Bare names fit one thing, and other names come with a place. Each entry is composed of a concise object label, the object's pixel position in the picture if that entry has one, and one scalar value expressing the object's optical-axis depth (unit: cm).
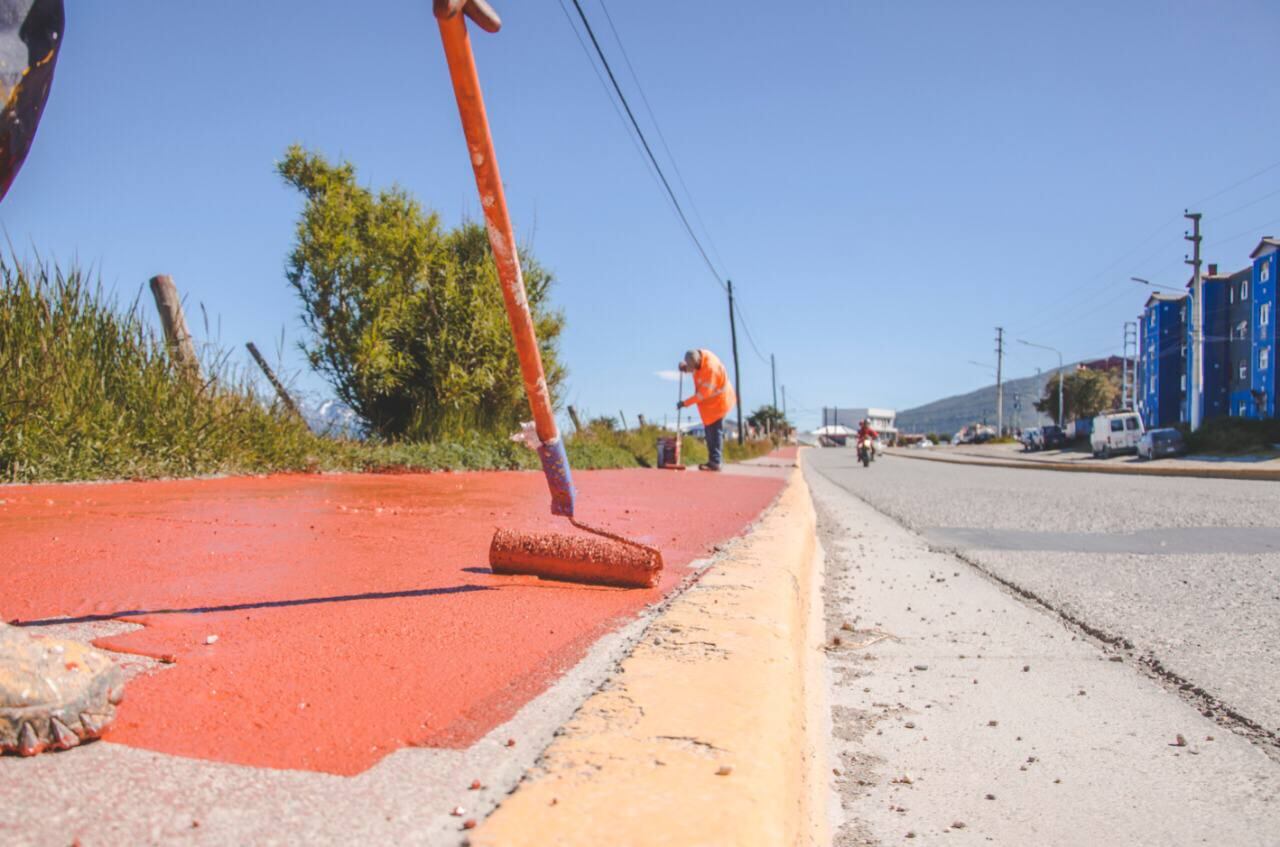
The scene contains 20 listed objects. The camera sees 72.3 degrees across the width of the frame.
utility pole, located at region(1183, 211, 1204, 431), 3722
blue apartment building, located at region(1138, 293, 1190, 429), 6222
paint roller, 208
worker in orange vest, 1184
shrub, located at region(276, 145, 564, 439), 1082
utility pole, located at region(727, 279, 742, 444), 3903
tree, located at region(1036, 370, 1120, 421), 7631
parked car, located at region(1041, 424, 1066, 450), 5691
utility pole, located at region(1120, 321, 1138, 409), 7262
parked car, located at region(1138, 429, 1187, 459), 3456
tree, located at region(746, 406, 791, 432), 6881
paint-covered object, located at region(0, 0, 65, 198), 129
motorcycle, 2405
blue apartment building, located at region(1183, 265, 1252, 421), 5462
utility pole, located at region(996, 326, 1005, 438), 7656
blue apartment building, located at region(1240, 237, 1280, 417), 4778
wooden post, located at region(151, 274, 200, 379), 734
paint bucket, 1543
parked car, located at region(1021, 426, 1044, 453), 5803
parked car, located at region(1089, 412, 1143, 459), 3950
